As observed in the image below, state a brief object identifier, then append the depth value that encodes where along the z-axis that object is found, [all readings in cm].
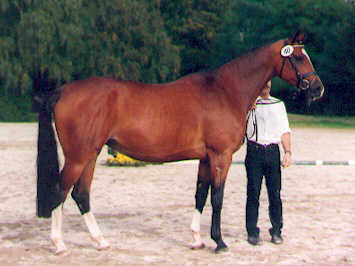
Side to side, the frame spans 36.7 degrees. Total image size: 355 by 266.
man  626
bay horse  558
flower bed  1323
